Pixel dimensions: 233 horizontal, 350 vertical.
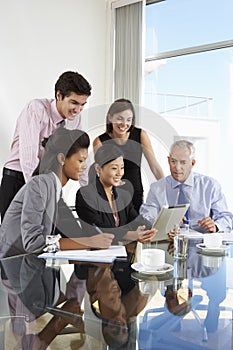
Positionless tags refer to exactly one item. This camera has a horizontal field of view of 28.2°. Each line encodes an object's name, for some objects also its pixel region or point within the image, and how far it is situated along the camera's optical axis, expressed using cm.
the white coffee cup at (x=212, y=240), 189
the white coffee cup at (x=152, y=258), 145
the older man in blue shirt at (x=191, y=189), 260
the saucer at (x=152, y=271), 143
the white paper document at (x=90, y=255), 167
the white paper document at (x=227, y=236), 218
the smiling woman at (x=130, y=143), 254
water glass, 173
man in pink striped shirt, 323
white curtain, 436
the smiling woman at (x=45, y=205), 181
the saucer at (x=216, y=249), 187
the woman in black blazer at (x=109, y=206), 215
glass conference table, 97
